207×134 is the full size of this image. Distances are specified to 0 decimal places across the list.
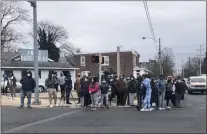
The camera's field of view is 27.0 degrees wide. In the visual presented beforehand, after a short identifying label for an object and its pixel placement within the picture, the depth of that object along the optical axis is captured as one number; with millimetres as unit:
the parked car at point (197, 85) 45597
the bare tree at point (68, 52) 101000
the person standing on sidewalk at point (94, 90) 19953
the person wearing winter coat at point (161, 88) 20266
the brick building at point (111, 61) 79062
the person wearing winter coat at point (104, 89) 20984
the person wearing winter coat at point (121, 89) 22328
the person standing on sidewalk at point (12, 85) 27766
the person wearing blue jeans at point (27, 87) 20516
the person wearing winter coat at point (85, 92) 20531
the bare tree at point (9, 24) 54250
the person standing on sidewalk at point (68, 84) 22188
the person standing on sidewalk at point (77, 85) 23284
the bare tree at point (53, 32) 94025
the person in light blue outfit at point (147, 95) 19312
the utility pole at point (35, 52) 22375
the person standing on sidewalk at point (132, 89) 22108
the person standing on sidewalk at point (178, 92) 21922
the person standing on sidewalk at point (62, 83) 22359
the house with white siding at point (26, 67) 52250
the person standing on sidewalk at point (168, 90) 21467
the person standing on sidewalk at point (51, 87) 20656
